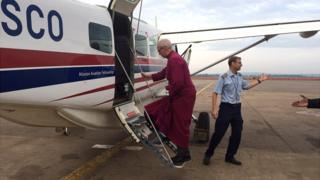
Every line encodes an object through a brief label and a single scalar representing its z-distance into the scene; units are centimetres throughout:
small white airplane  261
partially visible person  448
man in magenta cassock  356
